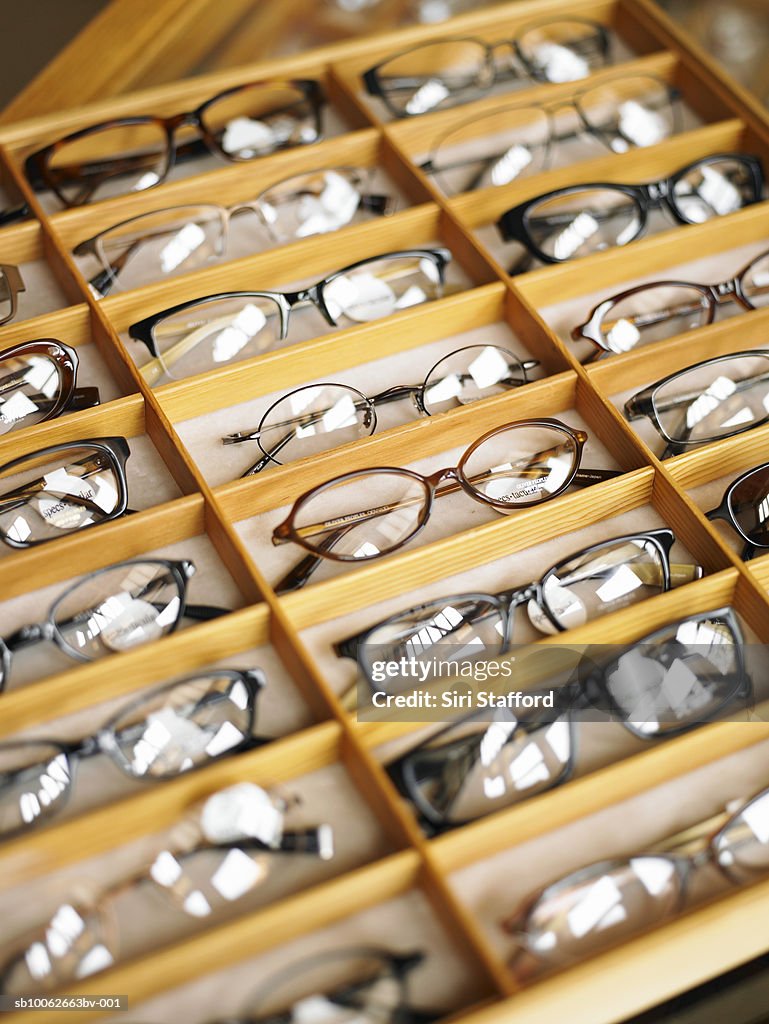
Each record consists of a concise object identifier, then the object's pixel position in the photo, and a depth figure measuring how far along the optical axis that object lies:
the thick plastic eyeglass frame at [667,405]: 0.92
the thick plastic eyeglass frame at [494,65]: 1.17
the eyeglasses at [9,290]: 0.97
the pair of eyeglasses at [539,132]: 1.14
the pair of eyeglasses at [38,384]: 0.91
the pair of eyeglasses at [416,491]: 0.85
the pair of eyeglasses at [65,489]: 0.84
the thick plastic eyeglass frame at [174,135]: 1.06
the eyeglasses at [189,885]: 0.65
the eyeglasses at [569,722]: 0.73
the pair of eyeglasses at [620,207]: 1.04
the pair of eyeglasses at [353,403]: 0.91
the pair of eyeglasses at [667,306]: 0.99
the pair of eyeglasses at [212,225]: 1.03
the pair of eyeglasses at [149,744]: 0.71
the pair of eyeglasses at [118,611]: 0.78
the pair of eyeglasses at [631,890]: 0.67
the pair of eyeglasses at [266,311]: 0.96
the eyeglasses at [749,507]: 0.86
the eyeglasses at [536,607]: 0.79
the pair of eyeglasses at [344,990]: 0.64
